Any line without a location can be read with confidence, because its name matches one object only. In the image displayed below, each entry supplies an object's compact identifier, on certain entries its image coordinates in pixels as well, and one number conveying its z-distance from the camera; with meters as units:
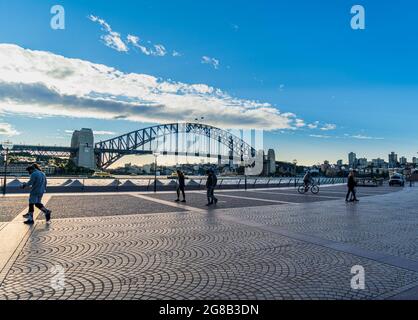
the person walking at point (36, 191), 9.73
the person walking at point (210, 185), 15.46
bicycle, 24.92
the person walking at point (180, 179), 16.86
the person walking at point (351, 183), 18.06
